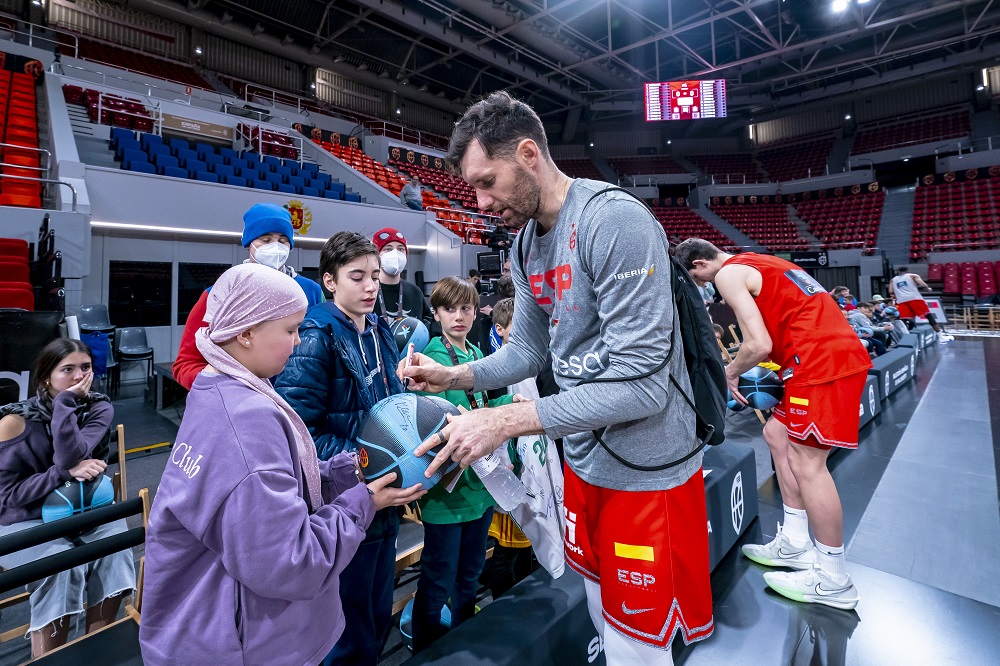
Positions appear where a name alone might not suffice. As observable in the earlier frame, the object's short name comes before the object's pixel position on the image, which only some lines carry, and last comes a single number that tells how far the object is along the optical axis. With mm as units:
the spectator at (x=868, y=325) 7354
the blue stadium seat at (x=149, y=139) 9819
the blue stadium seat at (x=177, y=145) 10023
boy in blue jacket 1498
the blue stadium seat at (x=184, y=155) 9617
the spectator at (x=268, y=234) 2496
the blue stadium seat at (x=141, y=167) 8617
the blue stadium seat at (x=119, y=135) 9656
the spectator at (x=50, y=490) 1909
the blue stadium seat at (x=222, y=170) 9861
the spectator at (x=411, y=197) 11695
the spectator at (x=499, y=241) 9570
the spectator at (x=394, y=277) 3260
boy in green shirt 1811
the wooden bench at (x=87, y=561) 1300
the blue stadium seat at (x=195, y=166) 9535
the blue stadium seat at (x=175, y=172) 8695
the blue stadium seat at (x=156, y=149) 9641
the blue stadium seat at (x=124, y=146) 9291
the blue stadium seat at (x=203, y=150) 10484
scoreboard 17469
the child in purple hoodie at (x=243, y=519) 877
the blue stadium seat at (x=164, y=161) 9239
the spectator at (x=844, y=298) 8727
